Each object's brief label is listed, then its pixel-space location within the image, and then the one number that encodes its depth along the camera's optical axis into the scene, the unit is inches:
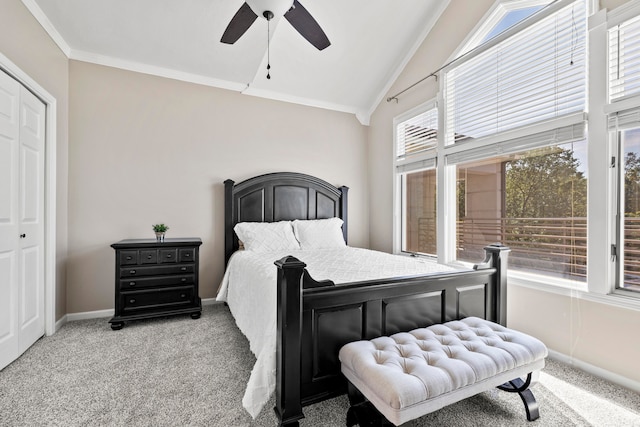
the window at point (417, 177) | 142.7
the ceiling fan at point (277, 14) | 88.5
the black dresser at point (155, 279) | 118.3
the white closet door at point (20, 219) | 86.9
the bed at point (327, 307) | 61.7
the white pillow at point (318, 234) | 146.9
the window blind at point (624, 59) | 77.2
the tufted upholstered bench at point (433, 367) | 50.4
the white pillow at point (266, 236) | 136.6
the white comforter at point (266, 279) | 64.4
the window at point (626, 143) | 77.9
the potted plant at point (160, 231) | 127.2
